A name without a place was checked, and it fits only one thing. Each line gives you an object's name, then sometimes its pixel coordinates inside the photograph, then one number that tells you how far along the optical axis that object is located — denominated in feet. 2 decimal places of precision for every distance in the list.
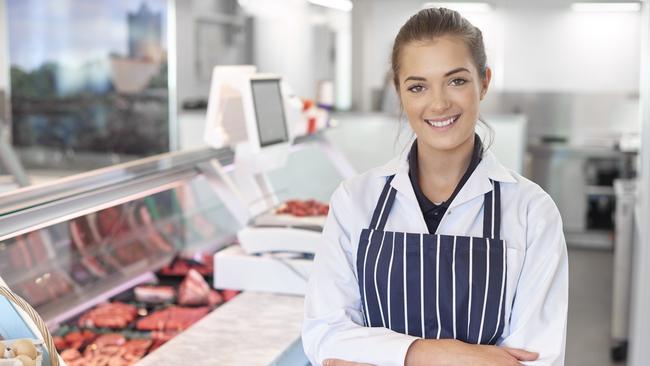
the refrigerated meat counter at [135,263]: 8.25
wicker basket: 5.50
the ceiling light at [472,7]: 31.37
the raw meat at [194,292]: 9.98
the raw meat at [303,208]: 10.84
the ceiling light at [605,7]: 29.96
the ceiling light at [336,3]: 30.86
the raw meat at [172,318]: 9.27
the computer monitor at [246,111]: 10.85
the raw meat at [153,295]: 10.11
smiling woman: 5.80
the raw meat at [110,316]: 9.21
